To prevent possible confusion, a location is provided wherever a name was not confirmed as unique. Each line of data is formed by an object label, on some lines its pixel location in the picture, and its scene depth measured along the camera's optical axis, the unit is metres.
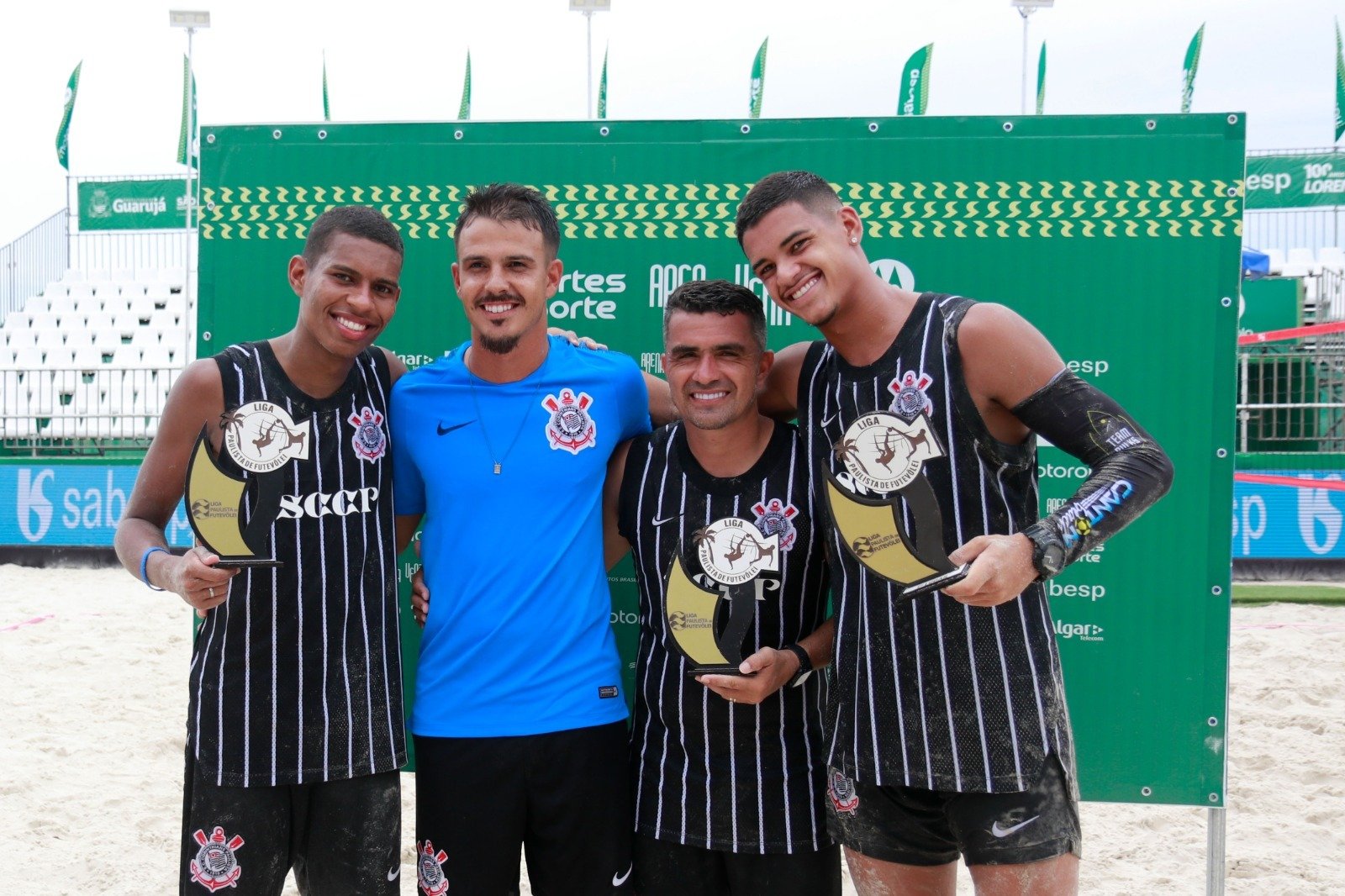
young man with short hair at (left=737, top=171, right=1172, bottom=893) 2.12
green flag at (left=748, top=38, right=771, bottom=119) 18.11
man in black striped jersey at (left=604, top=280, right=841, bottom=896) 2.34
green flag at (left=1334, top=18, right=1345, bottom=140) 18.31
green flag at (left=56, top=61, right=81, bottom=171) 18.27
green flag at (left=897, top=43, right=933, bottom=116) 16.92
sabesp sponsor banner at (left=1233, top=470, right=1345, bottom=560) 9.25
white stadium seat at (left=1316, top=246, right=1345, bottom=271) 16.85
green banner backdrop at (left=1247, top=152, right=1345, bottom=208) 17.94
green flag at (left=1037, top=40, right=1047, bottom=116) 19.09
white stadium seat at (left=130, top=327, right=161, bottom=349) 16.11
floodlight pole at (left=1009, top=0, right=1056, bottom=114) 13.84
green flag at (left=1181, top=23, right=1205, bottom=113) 17.66
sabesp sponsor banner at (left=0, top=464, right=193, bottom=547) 10.10
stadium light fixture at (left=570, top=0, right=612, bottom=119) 11.21
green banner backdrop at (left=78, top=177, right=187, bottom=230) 19.48
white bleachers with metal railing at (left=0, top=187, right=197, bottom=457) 11.40
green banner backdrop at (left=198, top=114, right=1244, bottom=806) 3.21
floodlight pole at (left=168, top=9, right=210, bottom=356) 12.54
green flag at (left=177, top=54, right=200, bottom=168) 13.26
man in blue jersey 2.37
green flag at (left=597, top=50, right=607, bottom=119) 18.94
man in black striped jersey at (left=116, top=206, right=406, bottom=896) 2.36
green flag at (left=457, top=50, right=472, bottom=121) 19.84
